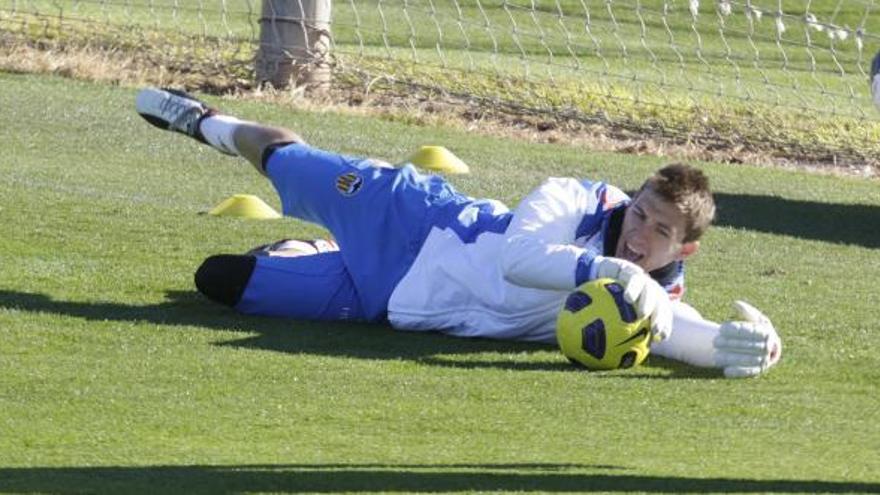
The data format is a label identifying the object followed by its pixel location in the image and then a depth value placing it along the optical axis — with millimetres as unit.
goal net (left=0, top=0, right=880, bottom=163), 29297
